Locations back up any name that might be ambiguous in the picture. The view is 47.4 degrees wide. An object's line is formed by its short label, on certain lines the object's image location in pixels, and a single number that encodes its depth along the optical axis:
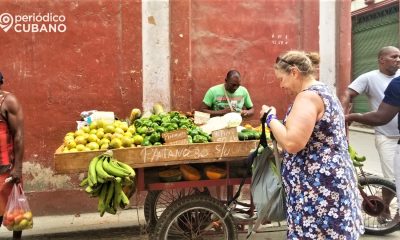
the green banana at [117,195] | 3.88
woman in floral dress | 2.89
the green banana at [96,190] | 3.86
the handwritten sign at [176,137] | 4.18
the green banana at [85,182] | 3.94
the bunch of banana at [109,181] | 3.76
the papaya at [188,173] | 4.34
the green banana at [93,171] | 3.72
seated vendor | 6.14
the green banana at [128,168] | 3.85
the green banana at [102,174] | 3.71
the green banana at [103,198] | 3.89
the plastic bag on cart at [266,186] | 3.70
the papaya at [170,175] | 4.31
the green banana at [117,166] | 3.84
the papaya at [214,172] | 4.36
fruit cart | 4.02
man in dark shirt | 3.94
